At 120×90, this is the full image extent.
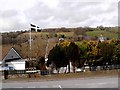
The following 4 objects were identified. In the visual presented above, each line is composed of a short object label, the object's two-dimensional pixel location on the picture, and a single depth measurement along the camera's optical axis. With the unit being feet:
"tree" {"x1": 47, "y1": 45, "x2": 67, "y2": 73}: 125.49
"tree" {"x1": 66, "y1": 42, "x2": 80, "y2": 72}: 125.29
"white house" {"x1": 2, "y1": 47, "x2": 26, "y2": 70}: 144.63
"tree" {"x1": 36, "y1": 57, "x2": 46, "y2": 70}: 132.73
